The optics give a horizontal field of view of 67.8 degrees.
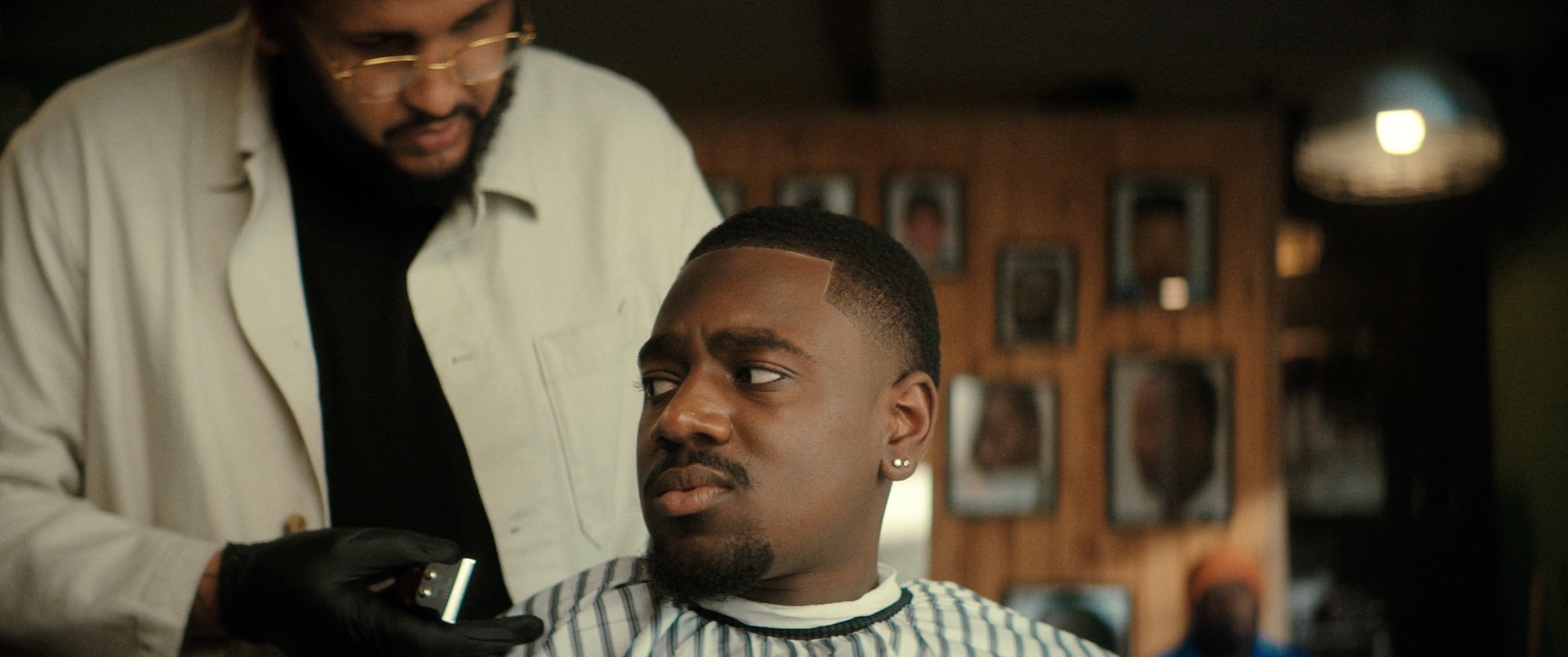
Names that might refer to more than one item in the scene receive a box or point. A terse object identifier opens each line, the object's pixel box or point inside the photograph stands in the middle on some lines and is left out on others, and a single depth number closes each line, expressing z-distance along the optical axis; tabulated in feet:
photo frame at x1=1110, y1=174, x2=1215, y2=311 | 13.76
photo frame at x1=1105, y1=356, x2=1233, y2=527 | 13.62
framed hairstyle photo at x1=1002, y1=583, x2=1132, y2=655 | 13.58
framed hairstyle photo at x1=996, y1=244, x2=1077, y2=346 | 13.84
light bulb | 8.84
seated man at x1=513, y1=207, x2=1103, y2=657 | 3.43
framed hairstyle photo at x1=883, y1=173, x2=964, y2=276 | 13.96
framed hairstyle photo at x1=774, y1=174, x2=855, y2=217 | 14.10
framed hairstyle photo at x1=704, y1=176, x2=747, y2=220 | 14.12
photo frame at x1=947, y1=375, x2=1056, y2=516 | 13.80
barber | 3.83
